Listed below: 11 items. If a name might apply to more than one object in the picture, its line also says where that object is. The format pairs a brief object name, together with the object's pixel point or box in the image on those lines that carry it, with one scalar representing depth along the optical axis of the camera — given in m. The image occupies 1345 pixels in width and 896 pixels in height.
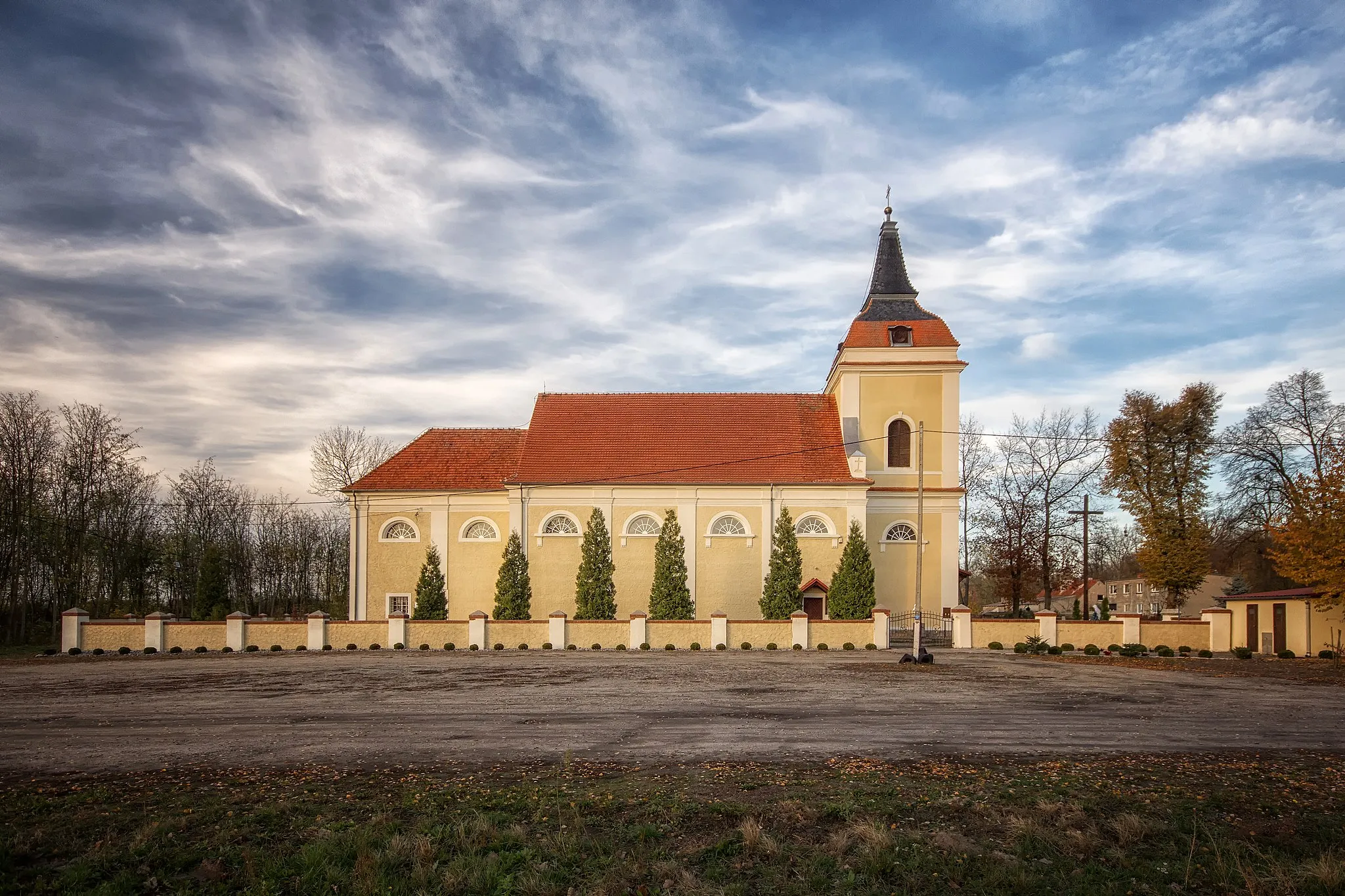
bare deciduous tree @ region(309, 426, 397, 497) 45.69
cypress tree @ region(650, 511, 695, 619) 30.22
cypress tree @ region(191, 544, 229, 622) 35.25
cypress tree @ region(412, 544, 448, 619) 30.55
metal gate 28.65
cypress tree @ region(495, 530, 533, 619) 29.67
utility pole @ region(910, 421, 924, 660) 22.19
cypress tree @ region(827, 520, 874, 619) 29.88
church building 32.12
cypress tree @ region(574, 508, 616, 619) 30.23
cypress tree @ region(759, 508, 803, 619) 30.25
